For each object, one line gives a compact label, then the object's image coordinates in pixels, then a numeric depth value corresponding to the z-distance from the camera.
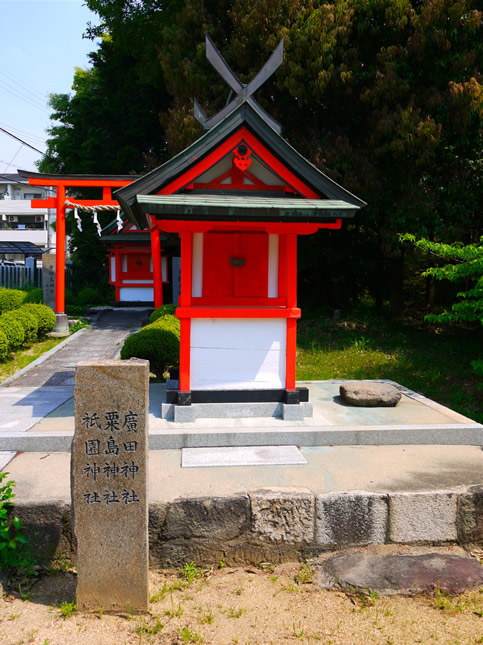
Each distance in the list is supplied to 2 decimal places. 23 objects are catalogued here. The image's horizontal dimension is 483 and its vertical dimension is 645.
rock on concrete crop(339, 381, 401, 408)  7.53
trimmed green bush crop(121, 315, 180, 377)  9.69
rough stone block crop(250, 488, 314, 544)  4.52
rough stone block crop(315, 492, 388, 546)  4.57
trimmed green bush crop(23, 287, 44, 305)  16.22
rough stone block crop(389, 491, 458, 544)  4.66
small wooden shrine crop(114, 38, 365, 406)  6.43
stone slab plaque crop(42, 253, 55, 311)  15.70
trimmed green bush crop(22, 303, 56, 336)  14.22
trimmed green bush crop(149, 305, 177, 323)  13.50
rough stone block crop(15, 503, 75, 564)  4.37
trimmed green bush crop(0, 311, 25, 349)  12.31
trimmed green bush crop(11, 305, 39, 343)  13.45
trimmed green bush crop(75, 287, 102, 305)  22.36
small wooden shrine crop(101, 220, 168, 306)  21.36
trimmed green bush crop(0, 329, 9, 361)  11.61
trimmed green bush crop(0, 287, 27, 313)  15.87
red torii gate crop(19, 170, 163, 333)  14.77
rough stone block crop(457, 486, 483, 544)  4.77
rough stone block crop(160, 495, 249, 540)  4.45
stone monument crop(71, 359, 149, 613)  3.80
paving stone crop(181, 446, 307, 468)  5.45
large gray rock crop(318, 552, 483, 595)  4.14
